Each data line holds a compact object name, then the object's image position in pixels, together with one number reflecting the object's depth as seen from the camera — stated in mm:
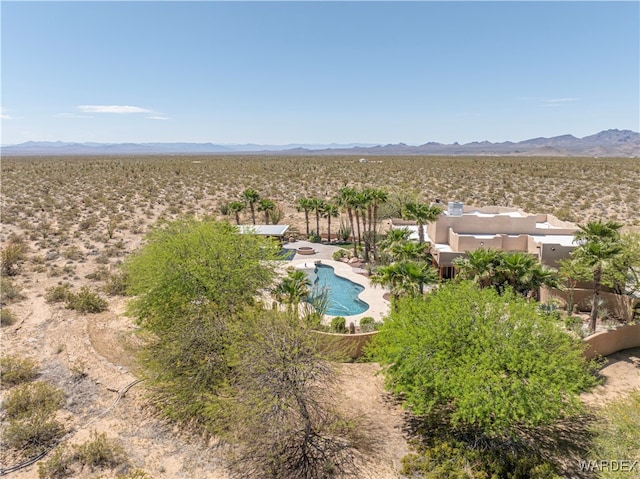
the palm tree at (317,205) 40969
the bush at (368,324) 22047
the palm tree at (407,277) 19438
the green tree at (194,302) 15945
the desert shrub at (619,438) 11531
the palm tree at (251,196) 42812
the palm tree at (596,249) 19328
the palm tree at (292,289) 21672
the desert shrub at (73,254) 33844
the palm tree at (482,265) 20188
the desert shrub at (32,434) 14289
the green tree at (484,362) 12945
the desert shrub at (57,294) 25953
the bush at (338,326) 21938
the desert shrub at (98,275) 30156
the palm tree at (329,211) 40469
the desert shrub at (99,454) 13555
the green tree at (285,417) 13430
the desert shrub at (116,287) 27703
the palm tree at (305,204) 41406
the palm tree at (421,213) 28234
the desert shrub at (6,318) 23062
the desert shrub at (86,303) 24844
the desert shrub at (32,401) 15648
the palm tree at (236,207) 41531
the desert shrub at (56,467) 13086
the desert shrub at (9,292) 25625
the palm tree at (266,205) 42906
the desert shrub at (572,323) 21181
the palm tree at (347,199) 35625
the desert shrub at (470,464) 12859
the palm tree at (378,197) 33688
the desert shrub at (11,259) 29992
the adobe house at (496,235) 27016
